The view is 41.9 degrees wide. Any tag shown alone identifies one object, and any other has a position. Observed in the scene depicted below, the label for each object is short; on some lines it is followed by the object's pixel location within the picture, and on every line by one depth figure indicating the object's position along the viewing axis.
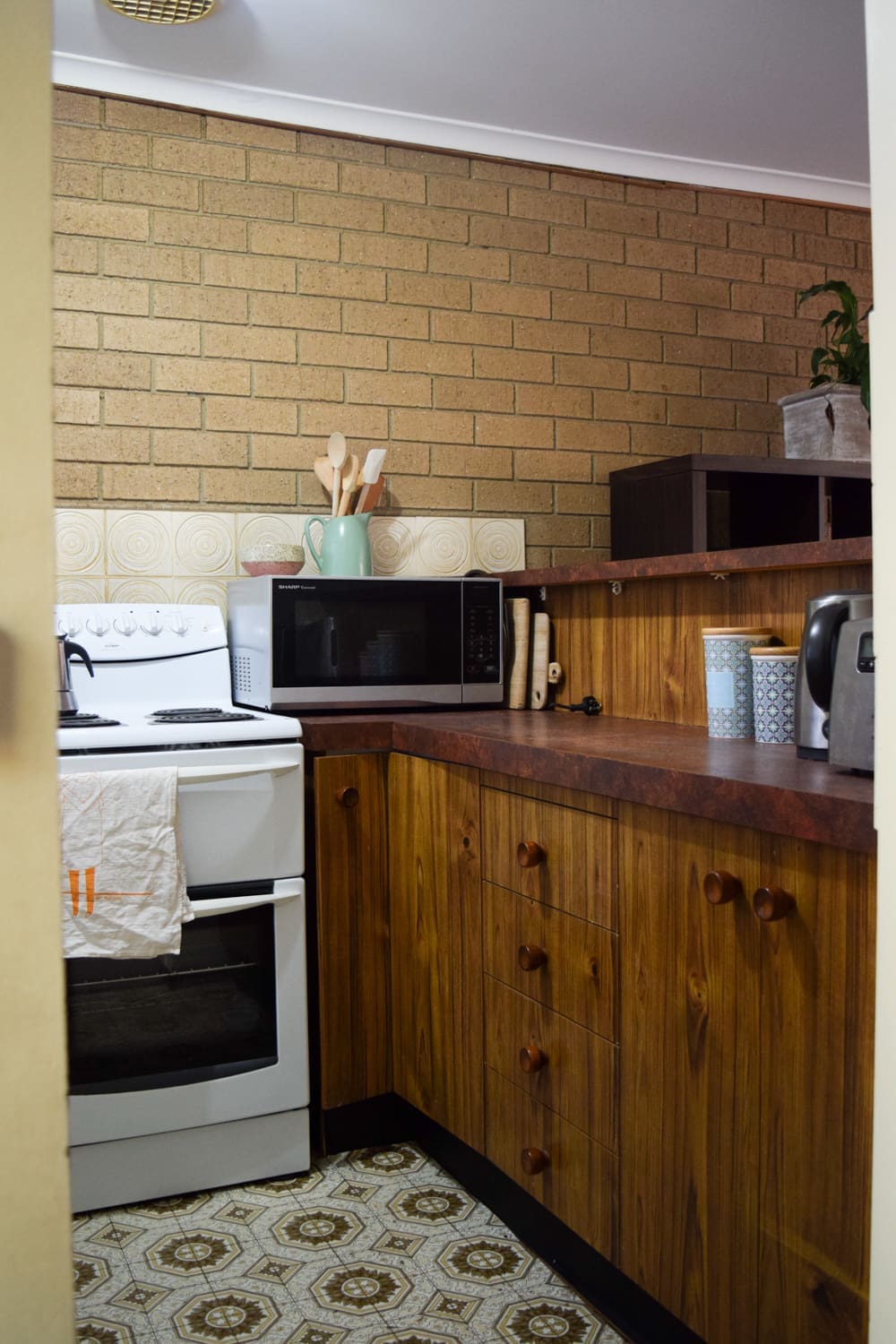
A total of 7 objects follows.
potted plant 3.26
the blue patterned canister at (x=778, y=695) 1.92
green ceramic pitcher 2.96
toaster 1.38
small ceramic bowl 2.95
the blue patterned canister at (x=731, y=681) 2.04
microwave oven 2.67
